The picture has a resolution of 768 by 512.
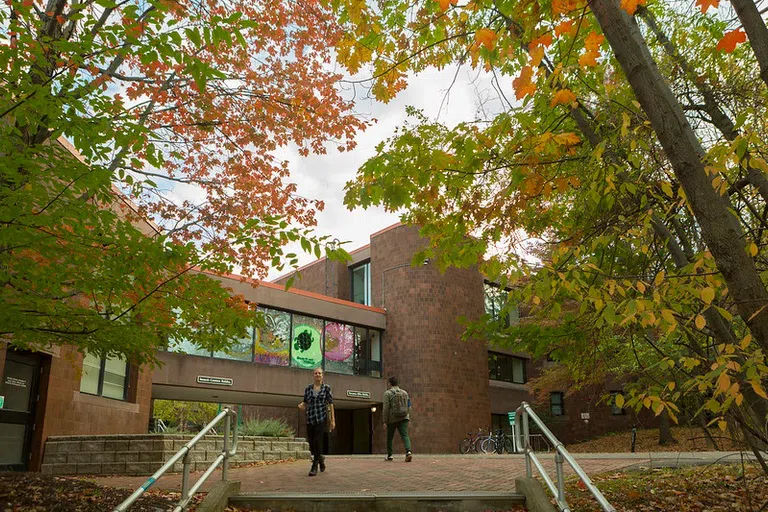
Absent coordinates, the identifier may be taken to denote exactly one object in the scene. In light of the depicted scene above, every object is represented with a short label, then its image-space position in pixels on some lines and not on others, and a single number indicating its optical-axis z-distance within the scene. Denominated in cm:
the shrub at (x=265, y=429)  1505
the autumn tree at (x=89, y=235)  509
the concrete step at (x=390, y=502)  685
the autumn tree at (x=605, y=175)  359
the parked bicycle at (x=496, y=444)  2659
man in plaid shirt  999
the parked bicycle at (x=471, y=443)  2703
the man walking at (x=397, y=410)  1297
